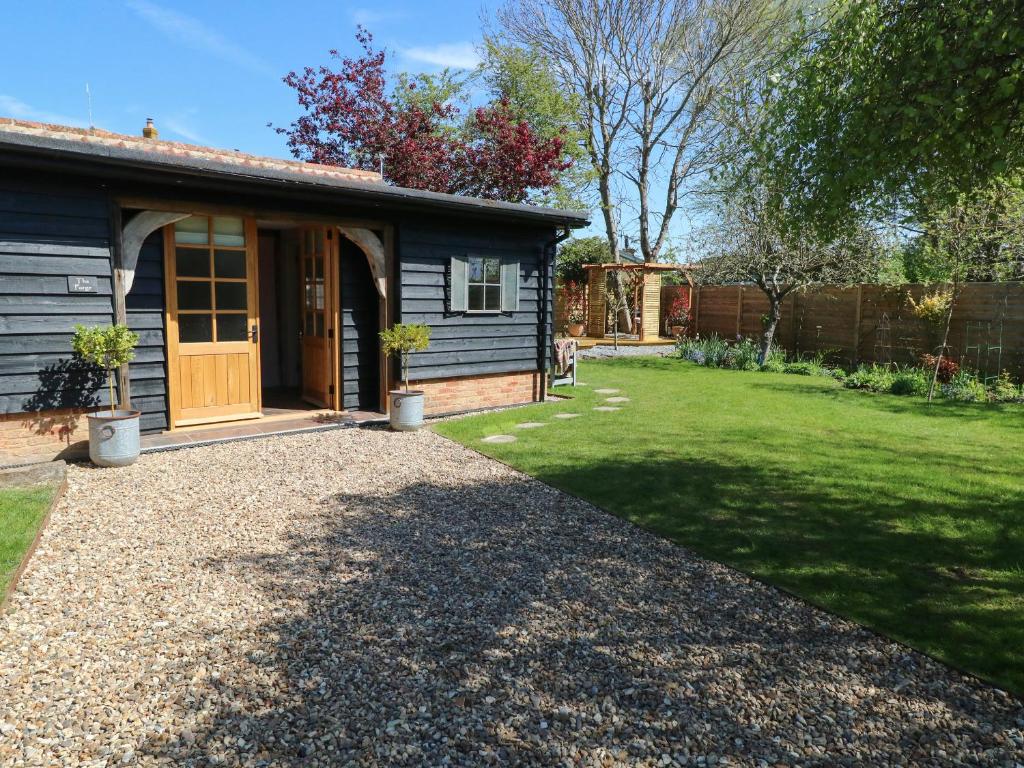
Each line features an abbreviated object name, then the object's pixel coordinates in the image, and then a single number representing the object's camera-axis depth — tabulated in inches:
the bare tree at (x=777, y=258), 529.9
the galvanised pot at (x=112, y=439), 224.2
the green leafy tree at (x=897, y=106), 121.2
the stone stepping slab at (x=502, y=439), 280.1
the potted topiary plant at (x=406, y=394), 292.7
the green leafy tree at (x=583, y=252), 935.7
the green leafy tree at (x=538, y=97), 813.2
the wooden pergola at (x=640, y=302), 810.2
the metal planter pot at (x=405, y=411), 293.0
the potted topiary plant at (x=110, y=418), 220.0
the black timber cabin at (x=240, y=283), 221.3
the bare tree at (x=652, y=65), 773.9
